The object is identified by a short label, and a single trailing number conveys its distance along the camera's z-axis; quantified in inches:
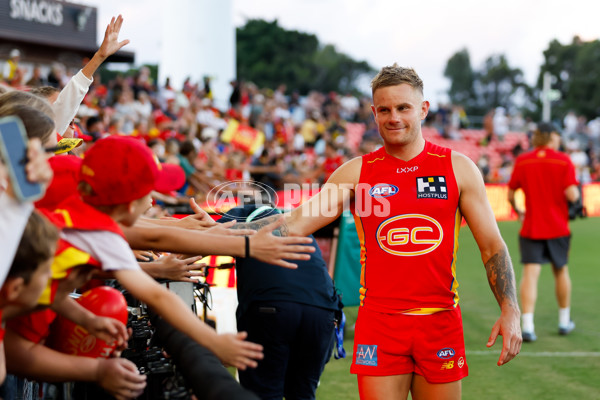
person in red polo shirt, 288.4
